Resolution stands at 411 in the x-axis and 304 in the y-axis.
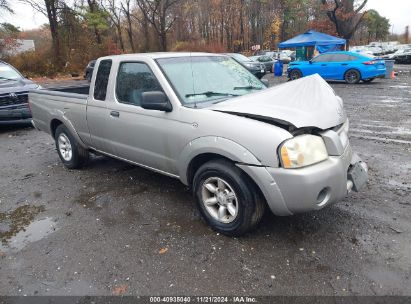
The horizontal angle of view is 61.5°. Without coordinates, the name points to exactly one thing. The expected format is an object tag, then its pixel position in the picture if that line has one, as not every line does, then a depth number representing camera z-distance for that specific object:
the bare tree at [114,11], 43.03
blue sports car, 15.07
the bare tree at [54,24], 29.83
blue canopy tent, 21.61
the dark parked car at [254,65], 18.25
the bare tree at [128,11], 42.76
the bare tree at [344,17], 27.98
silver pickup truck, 2.94
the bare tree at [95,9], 34.33
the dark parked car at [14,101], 8.41
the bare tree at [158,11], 37.91
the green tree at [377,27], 71.11
